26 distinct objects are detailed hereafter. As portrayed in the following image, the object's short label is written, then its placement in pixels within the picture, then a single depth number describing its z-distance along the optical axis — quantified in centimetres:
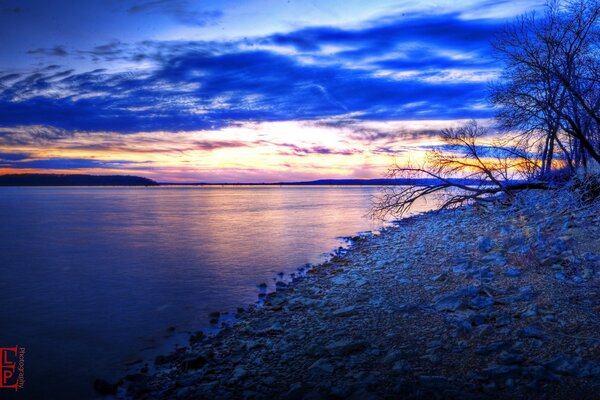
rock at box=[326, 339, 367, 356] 614
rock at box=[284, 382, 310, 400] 510
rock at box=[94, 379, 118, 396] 643
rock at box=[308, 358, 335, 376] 560
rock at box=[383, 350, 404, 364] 573
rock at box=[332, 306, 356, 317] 789
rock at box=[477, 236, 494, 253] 1190
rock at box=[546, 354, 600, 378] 495
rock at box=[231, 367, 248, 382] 580
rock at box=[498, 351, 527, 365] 537
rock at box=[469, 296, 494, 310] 748
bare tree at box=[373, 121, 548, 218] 1331
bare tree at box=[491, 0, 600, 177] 1041
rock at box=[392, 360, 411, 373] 544
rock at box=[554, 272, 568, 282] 830
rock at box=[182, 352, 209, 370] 661
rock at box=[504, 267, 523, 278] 906
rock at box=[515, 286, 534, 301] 757
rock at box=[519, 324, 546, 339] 606
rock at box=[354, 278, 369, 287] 1020
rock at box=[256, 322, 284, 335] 757
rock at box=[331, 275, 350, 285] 1081
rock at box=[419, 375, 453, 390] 496
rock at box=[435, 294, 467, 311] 758
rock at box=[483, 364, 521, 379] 507
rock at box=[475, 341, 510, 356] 573
